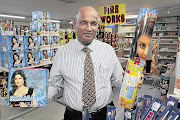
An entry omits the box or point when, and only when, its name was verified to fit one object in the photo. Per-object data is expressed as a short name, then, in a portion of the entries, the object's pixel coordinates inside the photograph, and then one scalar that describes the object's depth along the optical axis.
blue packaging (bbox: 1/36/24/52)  2.38
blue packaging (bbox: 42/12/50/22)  3.09
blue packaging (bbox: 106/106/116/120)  0.84
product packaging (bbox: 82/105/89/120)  0.83
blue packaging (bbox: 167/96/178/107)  0.93
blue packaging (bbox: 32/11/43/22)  3.00
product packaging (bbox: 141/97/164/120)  0.90
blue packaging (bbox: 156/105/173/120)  0.87
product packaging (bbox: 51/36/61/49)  3.22
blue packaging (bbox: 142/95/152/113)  1.00
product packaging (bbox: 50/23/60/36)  3.20
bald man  1.23
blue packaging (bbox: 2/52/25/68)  2.43
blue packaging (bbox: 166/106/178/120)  0.84
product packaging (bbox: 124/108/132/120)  0.94
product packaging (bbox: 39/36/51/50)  2.93
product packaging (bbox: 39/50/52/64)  2.96
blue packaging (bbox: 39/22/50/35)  3.00
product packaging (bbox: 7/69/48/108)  1.02
